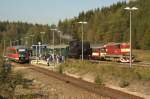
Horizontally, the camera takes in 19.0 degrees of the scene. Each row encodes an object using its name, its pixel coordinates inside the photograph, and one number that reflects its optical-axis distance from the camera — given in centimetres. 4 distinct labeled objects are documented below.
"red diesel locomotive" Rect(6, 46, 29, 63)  7956
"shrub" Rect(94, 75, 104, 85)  3781
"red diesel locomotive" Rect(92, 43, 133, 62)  7350
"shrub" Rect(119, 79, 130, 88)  3426
